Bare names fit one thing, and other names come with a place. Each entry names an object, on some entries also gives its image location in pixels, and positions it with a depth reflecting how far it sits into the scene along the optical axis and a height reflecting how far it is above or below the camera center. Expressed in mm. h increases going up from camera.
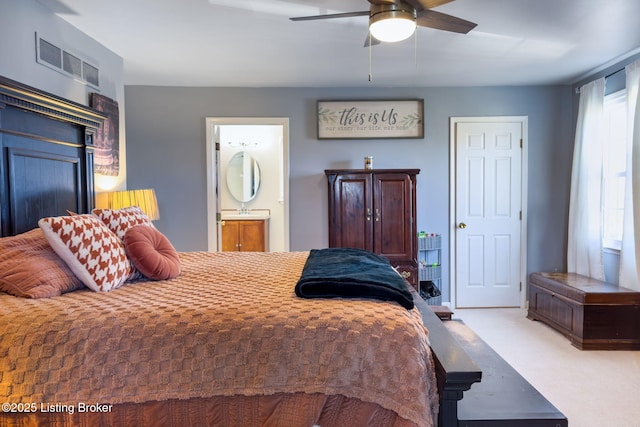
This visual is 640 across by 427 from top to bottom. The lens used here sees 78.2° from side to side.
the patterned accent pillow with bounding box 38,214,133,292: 1703 -215
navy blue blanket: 1568 -341
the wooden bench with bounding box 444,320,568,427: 1421 -792
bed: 1293 -556
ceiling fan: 1953 +955
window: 3631 +311
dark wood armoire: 4012 -119
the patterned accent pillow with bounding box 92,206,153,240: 2112 -95
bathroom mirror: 5926 +348
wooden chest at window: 3219 -983
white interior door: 4410 -129
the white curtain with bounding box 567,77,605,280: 3793 +101
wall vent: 2439 +949
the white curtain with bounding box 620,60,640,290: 3227 +49
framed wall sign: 4367 +904
